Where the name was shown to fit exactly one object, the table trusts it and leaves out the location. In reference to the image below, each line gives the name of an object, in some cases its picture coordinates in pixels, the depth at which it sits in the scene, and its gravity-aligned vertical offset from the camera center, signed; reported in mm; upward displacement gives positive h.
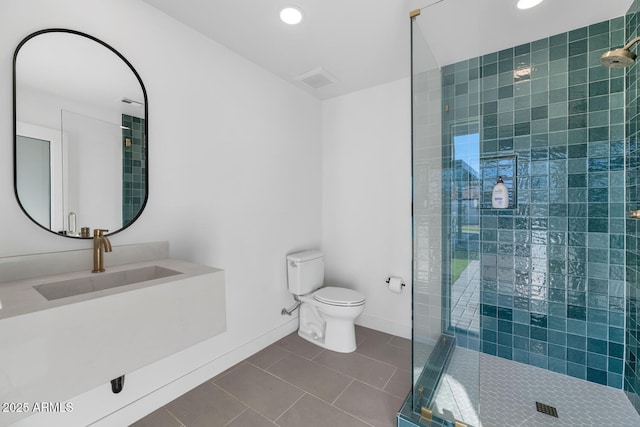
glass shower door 1579 -134
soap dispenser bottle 2209 +127
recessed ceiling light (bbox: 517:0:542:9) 1675 +1272
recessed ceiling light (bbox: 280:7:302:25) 1722 +1252
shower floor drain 1629 -1179
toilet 2332 -795
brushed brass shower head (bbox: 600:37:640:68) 1395 +786
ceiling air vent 2473 +1246
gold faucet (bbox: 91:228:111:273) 1372 -178
